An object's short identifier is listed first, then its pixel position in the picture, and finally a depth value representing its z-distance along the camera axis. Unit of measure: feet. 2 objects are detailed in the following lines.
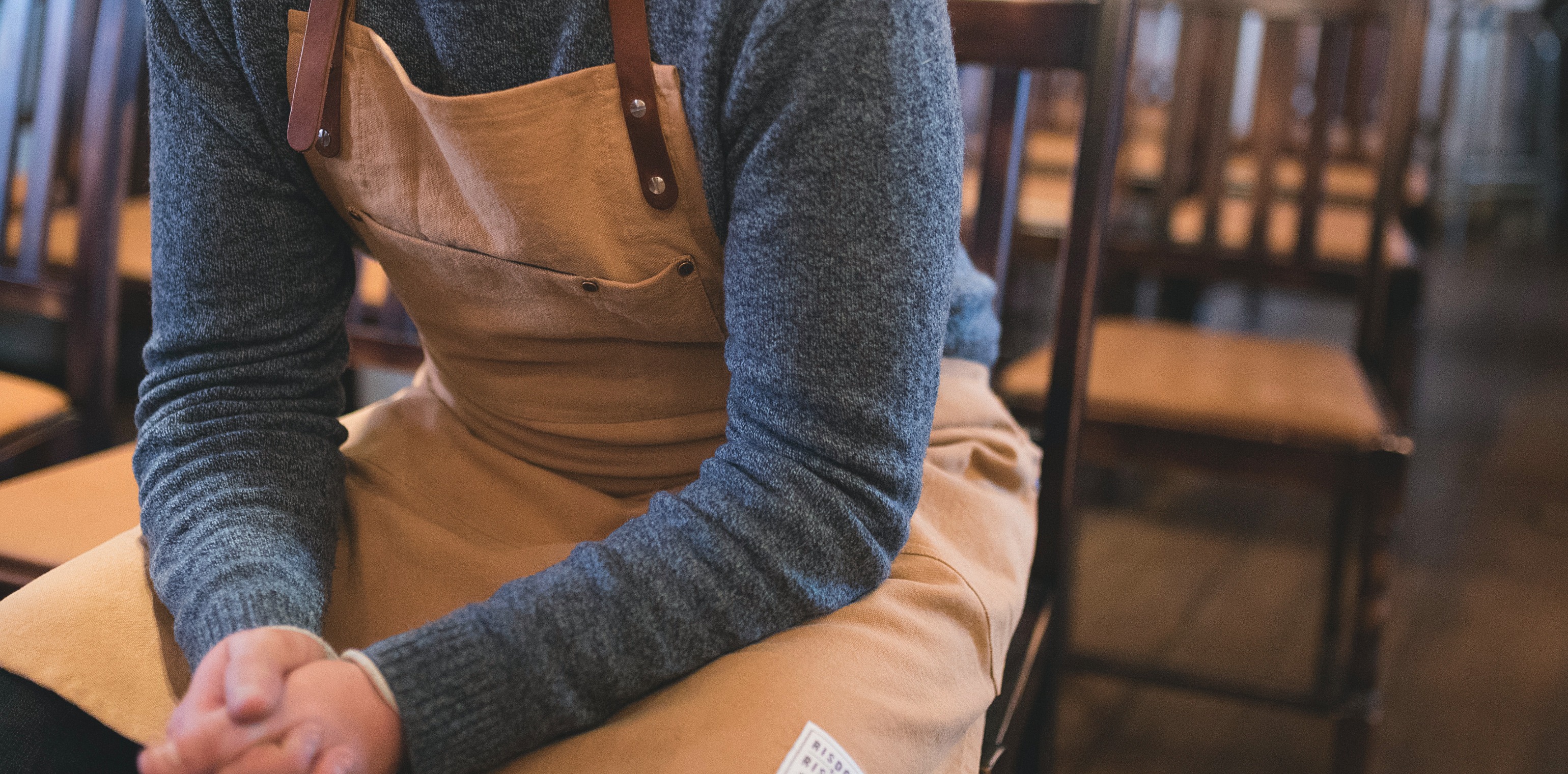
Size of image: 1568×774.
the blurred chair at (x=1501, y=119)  13.25
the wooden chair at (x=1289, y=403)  3.44
